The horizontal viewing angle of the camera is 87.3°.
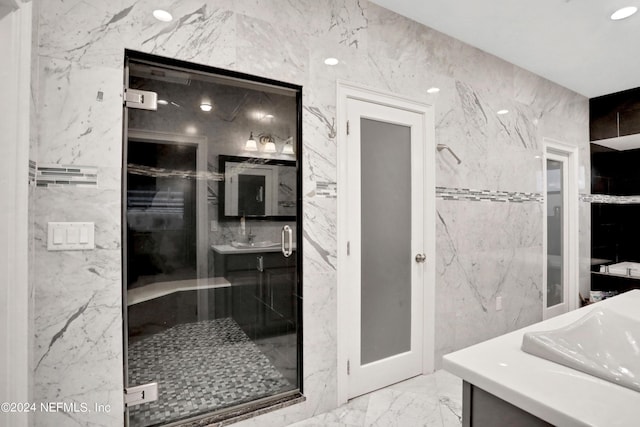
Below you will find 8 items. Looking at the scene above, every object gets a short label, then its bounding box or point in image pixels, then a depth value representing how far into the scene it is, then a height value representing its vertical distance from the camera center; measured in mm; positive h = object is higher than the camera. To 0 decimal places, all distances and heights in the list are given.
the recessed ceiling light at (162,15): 1647 +1000
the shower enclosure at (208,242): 1664 -137
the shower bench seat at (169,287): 1662 -369
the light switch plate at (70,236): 1438 -82
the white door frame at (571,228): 3961 -122
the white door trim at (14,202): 1150 +52
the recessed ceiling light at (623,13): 2354 +1472
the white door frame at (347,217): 2180 -19
